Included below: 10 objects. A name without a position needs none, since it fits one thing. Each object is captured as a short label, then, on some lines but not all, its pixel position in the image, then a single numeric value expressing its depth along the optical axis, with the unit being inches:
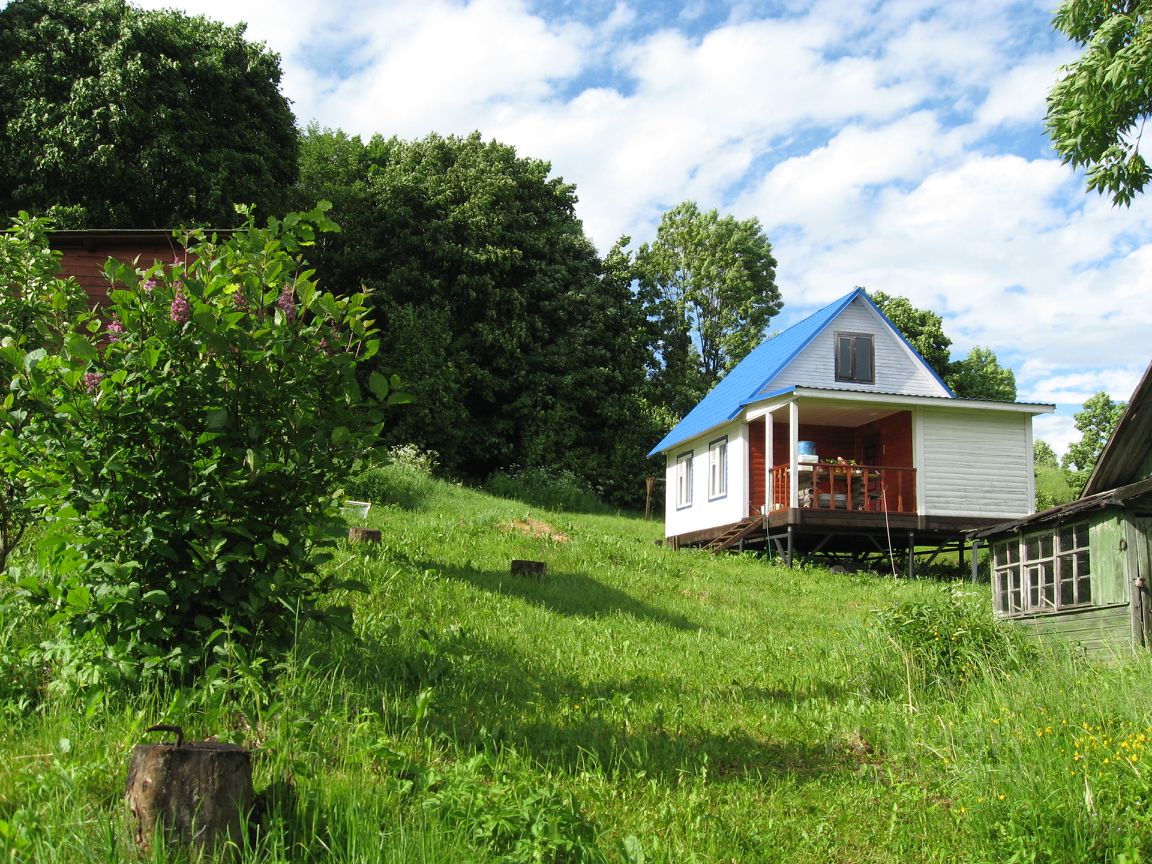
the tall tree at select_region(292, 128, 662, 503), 1334.9
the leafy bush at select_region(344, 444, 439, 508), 842.2
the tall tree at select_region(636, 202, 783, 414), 1800.0
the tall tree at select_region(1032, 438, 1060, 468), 2487.7
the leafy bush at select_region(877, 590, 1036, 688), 331.0
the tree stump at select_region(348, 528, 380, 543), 475.2
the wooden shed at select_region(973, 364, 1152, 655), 376.8
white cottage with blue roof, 831.1
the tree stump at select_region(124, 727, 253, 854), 139.0
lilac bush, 189.5
